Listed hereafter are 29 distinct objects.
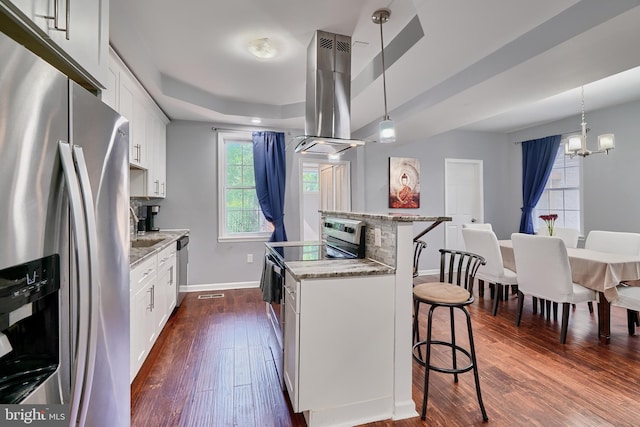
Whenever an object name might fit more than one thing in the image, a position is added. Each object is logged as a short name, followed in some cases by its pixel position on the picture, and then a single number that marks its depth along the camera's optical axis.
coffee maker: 4.02
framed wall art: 5.37
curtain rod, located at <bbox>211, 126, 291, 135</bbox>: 4.49
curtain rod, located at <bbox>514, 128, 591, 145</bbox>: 4.96
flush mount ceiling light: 2.64
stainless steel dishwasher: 3.66
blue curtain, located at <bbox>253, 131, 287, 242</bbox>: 4.55
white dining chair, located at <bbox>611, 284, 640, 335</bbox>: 2.65
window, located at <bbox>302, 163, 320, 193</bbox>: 6.96
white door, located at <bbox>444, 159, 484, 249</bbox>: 5.86
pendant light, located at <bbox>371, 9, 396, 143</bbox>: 2.28
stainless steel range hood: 2.51
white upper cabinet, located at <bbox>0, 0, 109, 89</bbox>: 0.87
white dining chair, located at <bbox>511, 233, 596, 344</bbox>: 2.80
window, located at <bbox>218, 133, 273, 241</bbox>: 4.58
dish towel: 2.16
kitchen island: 1.68
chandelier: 3.45
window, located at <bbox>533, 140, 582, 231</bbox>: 5.12
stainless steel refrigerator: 0.67
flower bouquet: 3.59
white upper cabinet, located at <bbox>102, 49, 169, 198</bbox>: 2.49
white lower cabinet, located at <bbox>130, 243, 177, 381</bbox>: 2.05
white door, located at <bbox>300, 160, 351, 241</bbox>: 5.12
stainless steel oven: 2.16
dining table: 2.72
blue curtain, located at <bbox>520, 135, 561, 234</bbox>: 5.38
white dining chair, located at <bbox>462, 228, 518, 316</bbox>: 3.52
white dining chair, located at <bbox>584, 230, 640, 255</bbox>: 3.26
